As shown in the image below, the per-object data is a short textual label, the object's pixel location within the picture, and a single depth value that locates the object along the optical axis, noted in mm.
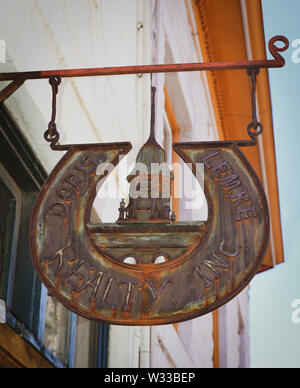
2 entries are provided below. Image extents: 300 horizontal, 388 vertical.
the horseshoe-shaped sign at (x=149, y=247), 2273
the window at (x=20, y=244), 3121
